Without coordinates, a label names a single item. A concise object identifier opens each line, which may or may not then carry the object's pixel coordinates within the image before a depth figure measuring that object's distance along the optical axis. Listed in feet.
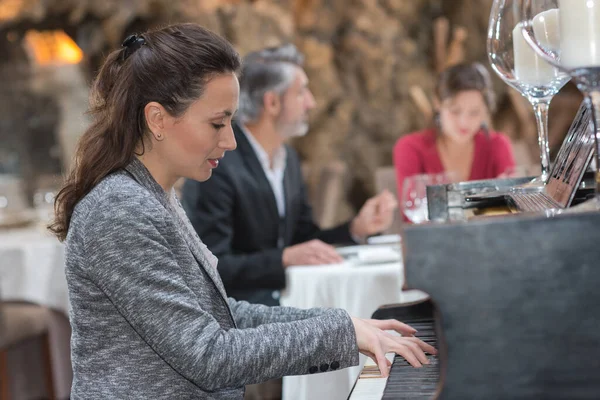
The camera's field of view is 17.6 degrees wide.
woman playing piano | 10.93
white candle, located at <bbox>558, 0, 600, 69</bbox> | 8.54
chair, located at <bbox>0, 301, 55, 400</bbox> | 17.17
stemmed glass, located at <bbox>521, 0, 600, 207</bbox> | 8.55
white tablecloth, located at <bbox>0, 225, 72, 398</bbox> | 17.40
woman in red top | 16.64
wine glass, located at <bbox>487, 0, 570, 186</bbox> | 11.43
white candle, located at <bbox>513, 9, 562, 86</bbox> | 11.42
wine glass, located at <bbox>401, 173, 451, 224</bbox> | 14.30
